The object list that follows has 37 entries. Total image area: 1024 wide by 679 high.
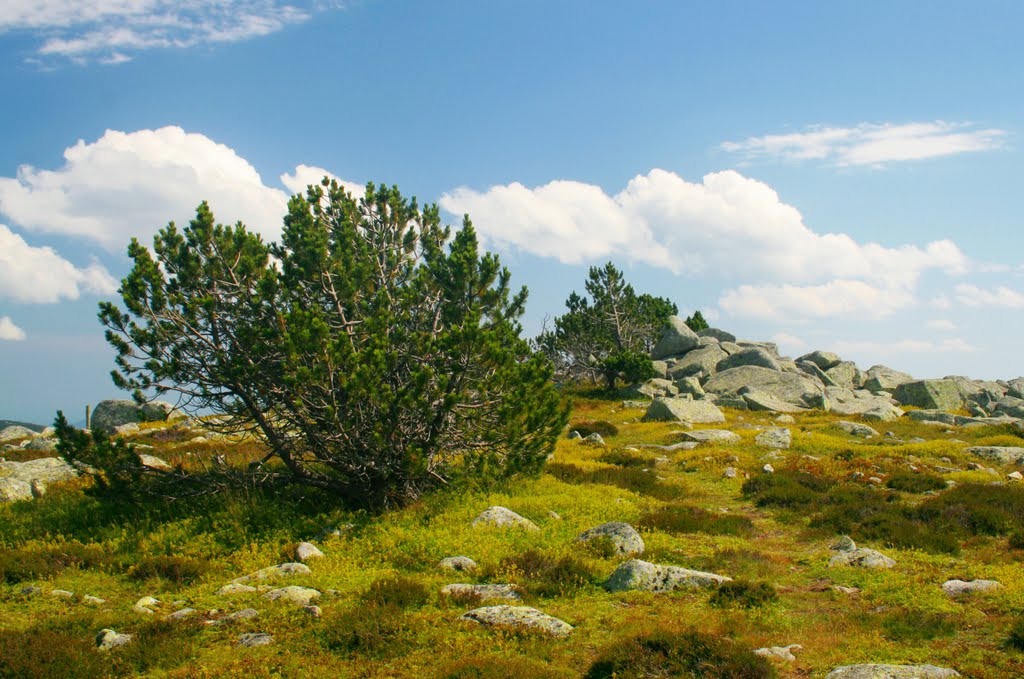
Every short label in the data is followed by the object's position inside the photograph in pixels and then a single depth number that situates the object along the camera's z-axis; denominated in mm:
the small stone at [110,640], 7660
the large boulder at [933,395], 43781
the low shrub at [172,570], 10305
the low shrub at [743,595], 8859
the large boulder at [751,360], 46781
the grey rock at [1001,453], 21266
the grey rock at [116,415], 33906
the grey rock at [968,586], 9195
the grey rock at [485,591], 8977
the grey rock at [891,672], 6469
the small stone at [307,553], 10859
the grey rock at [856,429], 27973
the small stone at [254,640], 7693
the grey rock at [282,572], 10055
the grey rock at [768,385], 40219
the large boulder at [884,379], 49491
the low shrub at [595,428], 28469
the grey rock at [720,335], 58656
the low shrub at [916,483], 16703
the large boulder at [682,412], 31519
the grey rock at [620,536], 11164
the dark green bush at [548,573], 9320
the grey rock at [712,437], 24812
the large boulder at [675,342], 53375
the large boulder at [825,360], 54844
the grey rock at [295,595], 9008
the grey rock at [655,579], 9469
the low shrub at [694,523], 12945
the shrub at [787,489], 15695
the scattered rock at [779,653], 7188
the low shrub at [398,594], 8727
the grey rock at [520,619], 7895
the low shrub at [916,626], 7781
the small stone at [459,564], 10305
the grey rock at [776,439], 23875
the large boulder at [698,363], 48150
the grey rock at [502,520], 12250
